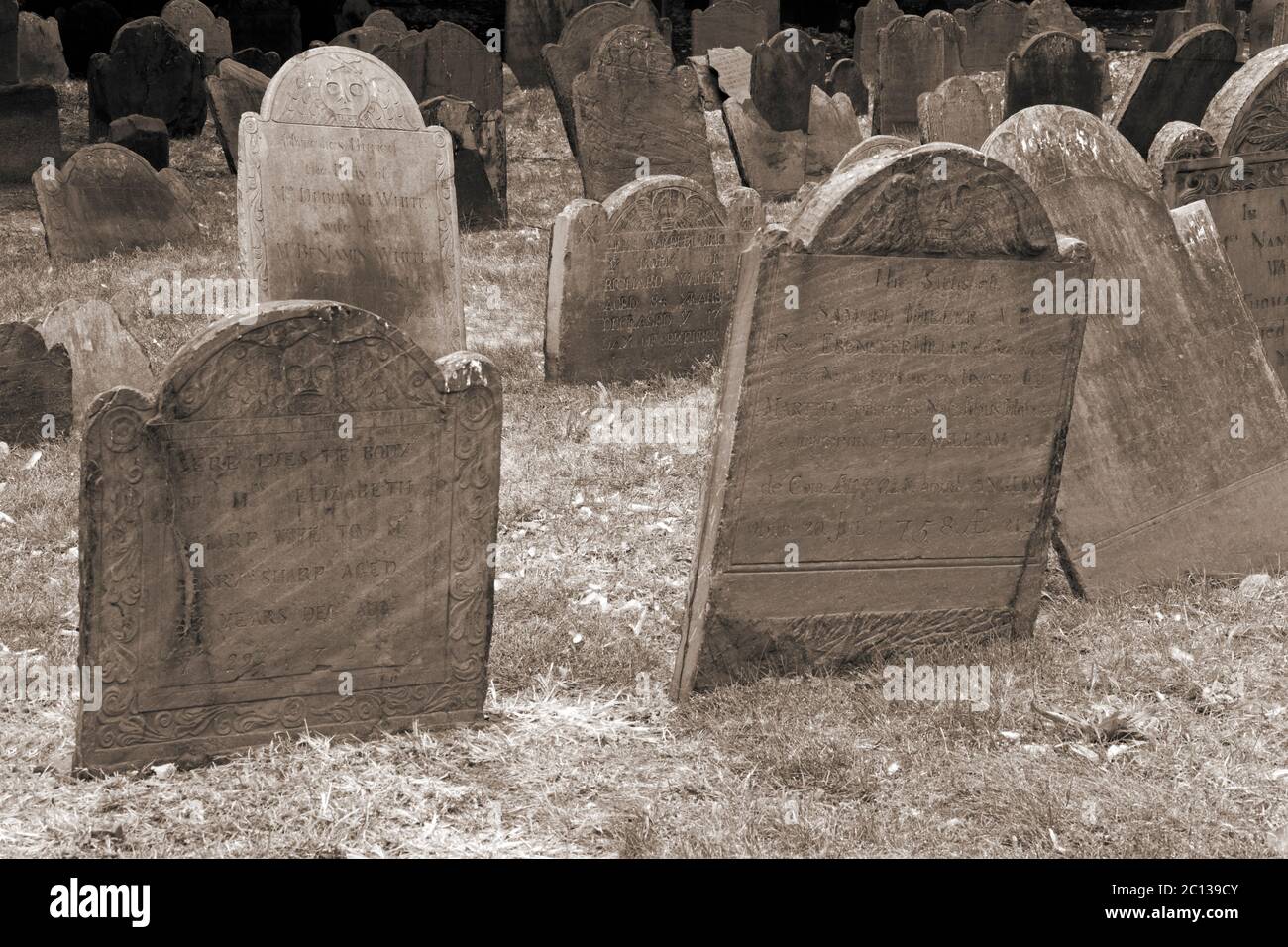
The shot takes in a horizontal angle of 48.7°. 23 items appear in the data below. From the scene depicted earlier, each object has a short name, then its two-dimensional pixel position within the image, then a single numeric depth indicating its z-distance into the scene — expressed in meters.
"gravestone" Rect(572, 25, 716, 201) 12.03
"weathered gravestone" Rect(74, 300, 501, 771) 4.09
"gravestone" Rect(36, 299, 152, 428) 7.88
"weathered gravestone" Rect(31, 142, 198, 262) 11.07
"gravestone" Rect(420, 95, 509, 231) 12.55
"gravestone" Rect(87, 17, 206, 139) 15.34
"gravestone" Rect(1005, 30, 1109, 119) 14.26
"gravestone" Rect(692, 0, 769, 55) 19.91
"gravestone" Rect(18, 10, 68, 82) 18.17
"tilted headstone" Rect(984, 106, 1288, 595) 5.70
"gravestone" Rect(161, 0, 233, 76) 18.25
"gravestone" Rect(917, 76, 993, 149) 13.34
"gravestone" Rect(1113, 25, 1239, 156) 12.97
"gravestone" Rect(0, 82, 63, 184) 13.46
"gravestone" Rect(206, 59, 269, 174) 13.40
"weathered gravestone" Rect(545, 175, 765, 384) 8.71
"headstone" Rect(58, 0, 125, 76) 19.20
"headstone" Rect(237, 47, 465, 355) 7.96
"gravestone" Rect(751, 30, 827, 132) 14.67
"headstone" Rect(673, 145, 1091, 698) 4.70
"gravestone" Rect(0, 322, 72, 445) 7.33
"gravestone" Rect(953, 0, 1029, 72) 19.66
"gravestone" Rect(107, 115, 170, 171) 13.09
